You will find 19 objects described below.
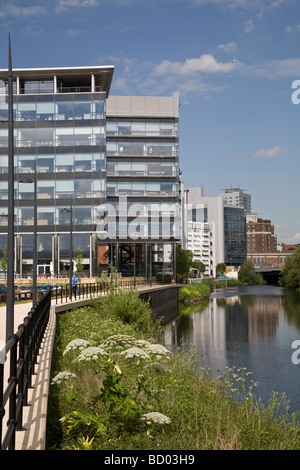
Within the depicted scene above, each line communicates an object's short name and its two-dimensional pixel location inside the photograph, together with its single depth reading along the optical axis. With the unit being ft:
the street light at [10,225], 41.73
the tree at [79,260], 220.06
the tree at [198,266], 561.23
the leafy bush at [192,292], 260.19
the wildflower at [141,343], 39.17
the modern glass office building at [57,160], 232.53
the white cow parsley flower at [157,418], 26.68
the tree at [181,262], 298.56
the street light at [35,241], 75.51
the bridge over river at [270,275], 504.02
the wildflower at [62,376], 31.42
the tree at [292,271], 315.78
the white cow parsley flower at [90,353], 30.58
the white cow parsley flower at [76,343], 35.54
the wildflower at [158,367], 32.51
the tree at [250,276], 508.94
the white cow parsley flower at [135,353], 31.38
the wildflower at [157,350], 35.71
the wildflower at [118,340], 37.81
